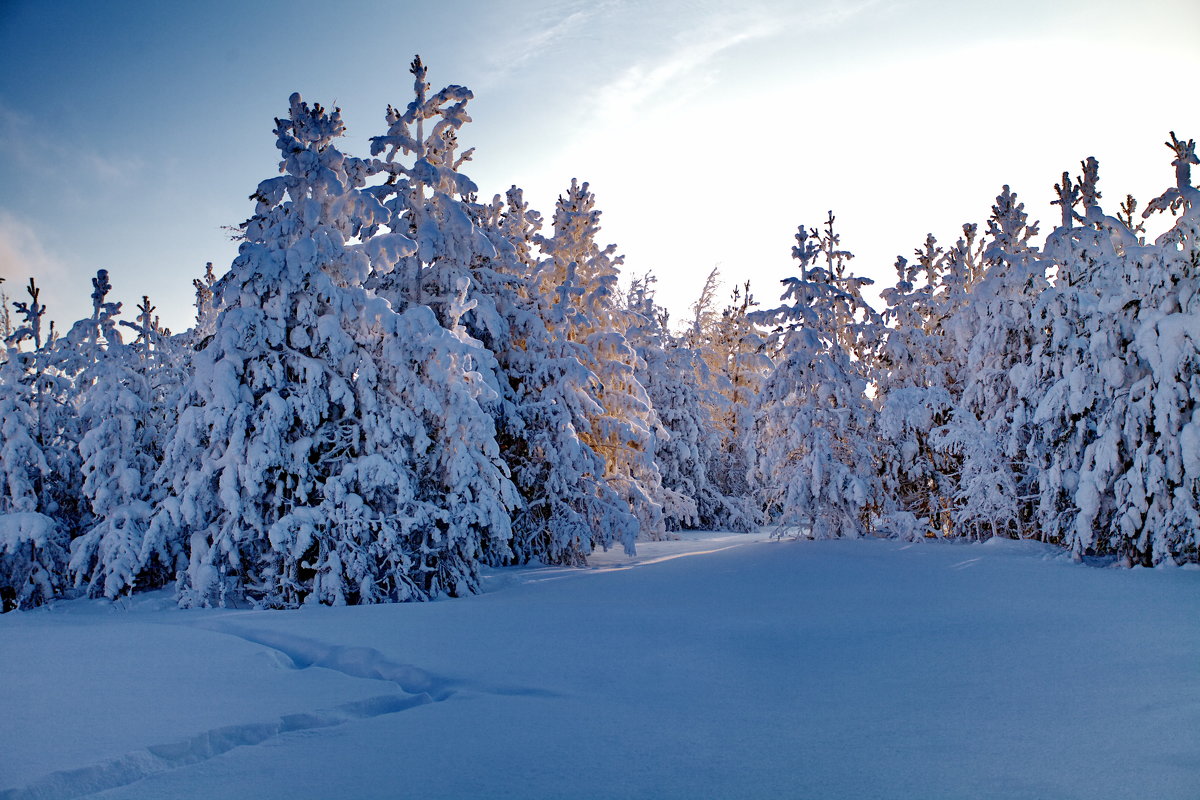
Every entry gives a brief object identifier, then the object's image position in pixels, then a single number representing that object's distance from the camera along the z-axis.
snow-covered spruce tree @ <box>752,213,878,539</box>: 18.64
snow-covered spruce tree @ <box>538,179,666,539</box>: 18.77
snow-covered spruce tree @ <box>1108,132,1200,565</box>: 12.52
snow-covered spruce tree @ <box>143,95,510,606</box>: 12.75
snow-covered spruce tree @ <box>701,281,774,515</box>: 32.59
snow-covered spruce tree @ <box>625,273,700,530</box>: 28.98
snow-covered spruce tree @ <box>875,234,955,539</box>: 19.14
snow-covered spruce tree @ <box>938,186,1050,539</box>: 18.19
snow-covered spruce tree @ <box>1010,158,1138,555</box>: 14.38
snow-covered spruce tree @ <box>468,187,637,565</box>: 17.16
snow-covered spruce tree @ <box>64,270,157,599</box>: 14.09
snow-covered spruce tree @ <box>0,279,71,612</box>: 14.11
